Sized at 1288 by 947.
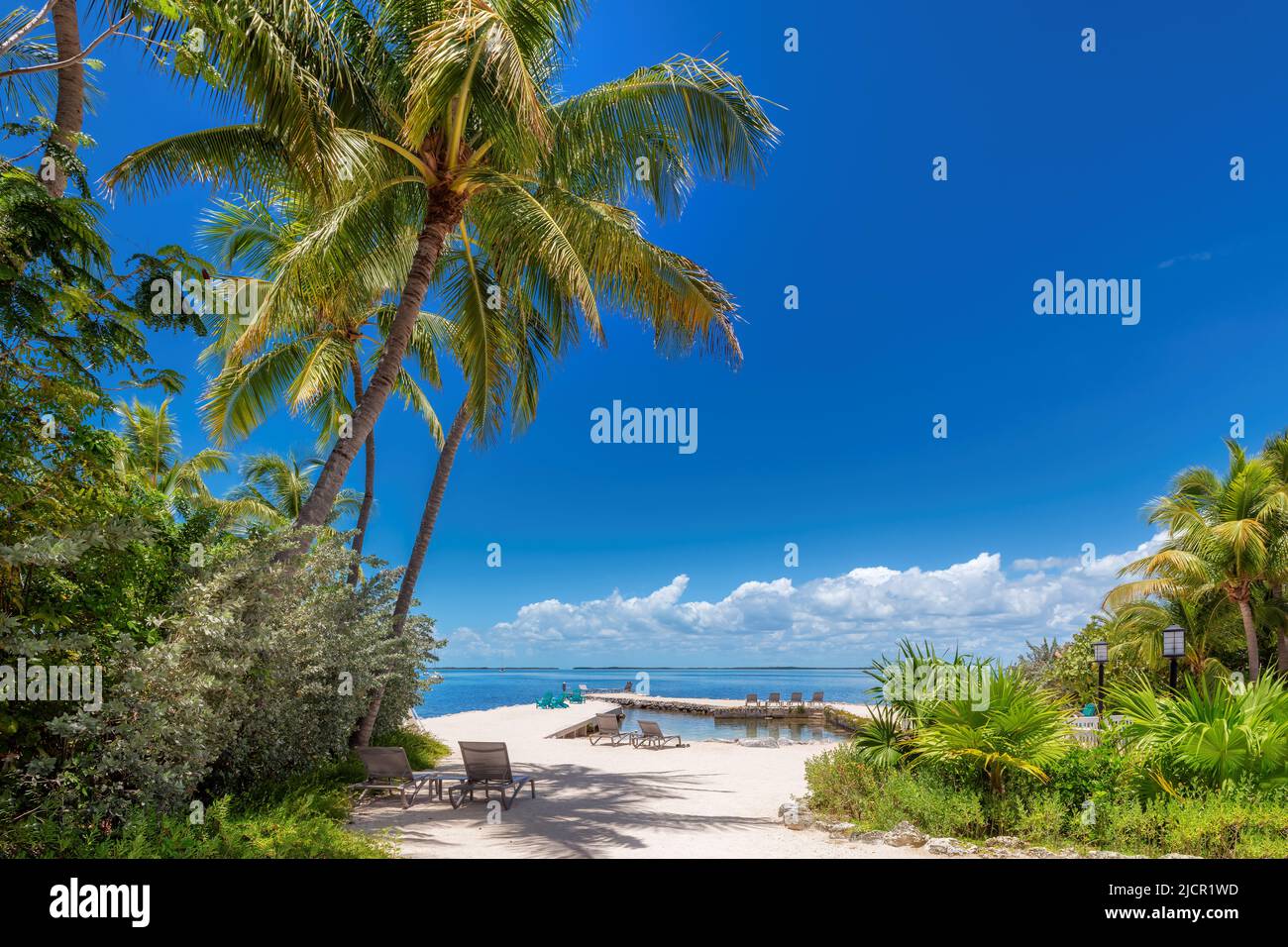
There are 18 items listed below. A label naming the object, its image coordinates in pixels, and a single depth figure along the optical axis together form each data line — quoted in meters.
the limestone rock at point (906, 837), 6.59
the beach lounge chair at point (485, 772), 8.98
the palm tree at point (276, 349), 11.90
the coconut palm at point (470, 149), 7.65
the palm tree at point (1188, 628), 19.38
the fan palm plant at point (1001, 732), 7.11
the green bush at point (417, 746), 12.24
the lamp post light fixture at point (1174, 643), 10.99
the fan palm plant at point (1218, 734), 6.66
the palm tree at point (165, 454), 18.37
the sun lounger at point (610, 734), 17.09
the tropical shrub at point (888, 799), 6.83
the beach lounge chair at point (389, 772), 8.92
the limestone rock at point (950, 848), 6.24
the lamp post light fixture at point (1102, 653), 14.50
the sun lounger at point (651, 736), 16.20
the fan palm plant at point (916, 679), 7.85
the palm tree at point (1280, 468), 18.03
